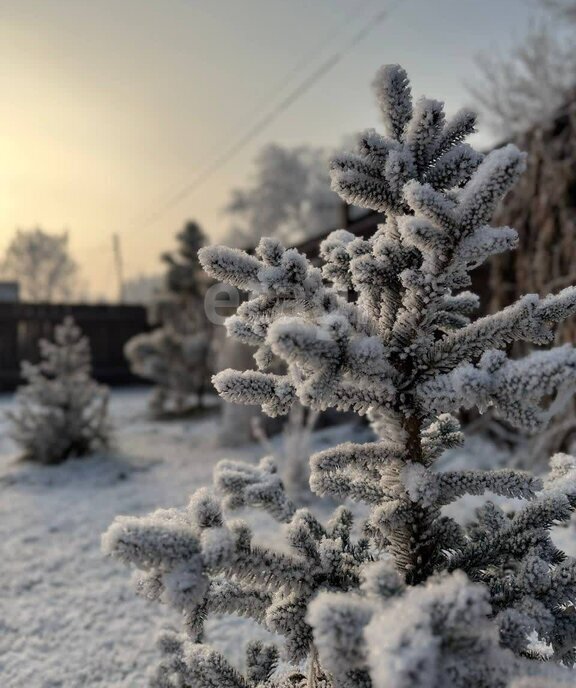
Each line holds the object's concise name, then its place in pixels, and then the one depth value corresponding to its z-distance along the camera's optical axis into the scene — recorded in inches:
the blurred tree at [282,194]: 1236.5
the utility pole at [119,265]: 1536.7
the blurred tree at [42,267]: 1403.8
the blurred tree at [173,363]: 381.1
